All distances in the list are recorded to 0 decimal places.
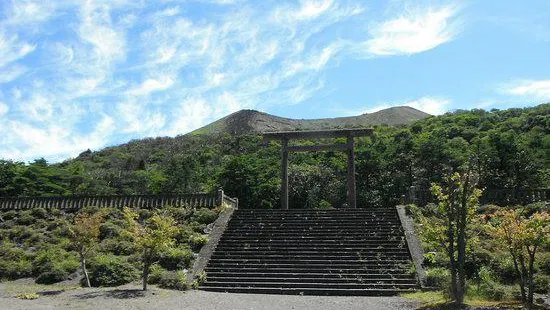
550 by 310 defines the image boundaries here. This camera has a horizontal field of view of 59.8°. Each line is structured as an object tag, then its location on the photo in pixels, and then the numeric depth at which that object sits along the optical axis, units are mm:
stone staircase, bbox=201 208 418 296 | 16688
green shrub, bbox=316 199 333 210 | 38106
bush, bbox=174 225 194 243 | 21562
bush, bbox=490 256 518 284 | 16089
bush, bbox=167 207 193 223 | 24344
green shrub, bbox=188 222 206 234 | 22820
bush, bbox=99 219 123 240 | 22859
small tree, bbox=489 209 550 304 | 12016
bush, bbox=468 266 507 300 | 13609
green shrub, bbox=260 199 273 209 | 38531
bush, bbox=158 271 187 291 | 16578
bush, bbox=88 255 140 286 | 17312
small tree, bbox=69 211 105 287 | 16641
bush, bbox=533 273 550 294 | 14531
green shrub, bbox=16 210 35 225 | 25359
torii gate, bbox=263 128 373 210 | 27406
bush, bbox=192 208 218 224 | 23891
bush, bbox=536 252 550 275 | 16094
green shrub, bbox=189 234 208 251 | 20812
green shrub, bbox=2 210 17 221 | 26117
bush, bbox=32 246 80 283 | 18141
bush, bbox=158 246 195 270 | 19031
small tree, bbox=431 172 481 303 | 11805
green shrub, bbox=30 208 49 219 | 26062
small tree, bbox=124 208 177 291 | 15336
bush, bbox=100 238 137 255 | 21047
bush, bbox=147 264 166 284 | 17203
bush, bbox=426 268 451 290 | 15383
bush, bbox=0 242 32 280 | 18969
